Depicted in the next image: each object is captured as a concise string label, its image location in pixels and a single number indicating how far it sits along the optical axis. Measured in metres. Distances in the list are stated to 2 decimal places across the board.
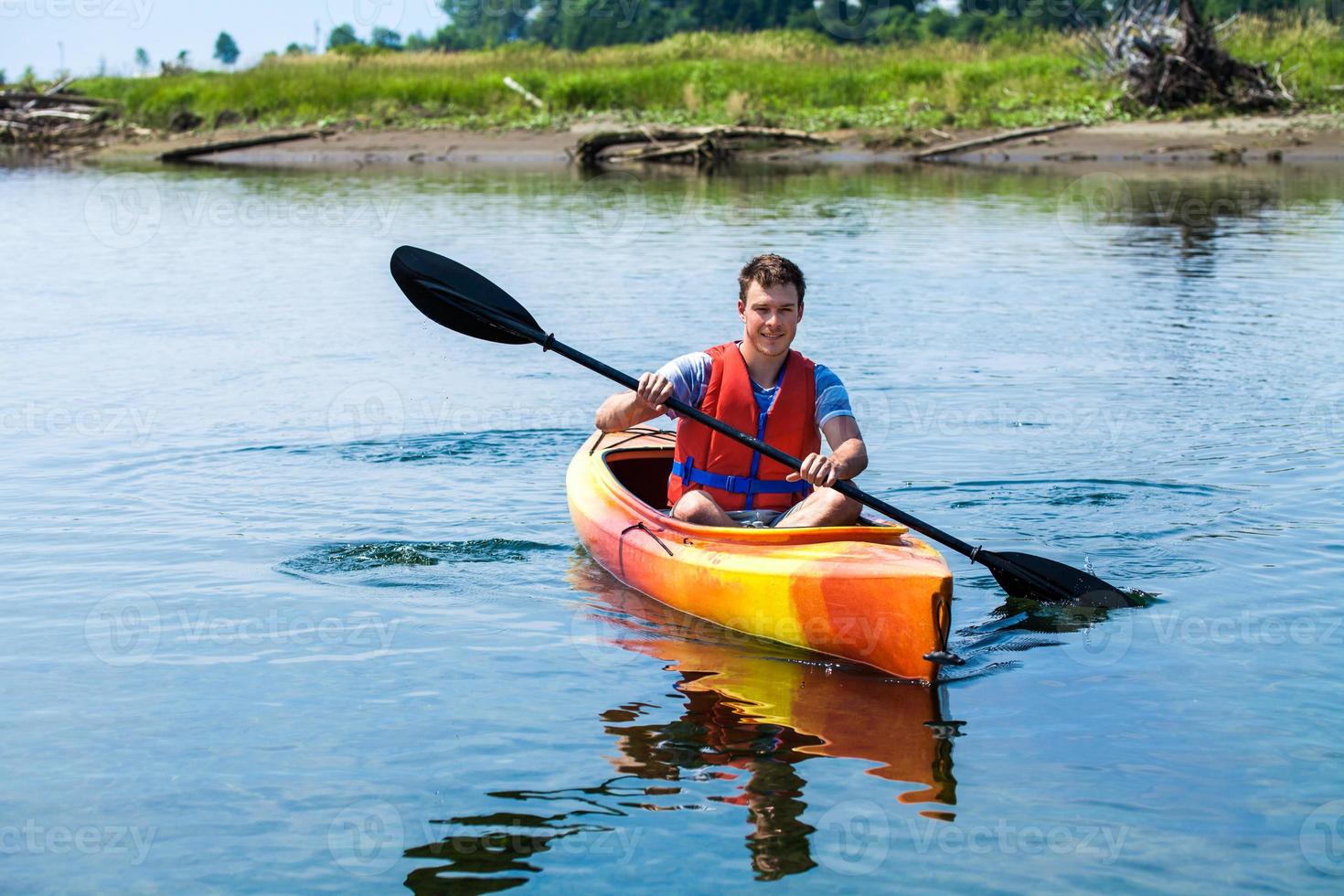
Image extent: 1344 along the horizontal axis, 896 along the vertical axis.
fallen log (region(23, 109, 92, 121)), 32.50
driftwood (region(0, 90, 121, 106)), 32.88
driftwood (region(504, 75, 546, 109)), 28.94
